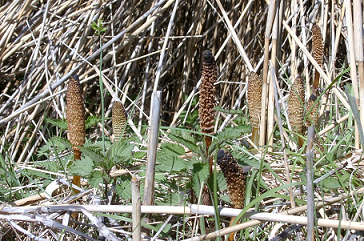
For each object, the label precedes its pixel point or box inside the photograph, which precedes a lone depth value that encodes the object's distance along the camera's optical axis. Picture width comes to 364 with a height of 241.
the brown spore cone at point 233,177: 0.96
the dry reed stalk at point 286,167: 1.00
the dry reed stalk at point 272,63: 1.15
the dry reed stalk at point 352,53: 1.09
